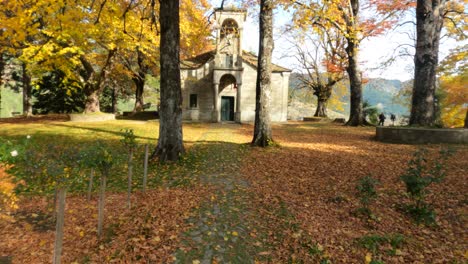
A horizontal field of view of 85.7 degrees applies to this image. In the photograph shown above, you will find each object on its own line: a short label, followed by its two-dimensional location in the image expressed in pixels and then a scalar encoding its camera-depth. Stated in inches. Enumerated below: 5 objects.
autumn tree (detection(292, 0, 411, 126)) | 698.9
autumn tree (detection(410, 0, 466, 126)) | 482.3
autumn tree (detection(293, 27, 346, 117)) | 1290.6
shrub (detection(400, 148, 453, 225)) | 194.5
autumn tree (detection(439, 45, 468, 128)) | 940.0
